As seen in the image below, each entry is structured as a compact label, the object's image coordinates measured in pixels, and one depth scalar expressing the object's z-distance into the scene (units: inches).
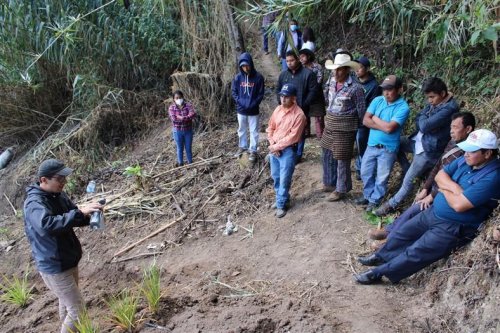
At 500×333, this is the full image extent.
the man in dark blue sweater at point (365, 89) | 197.2
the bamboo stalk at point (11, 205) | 313.7
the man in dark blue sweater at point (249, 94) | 237.8
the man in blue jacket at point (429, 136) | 158.2
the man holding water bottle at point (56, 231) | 132.9
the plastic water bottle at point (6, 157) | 366.6
